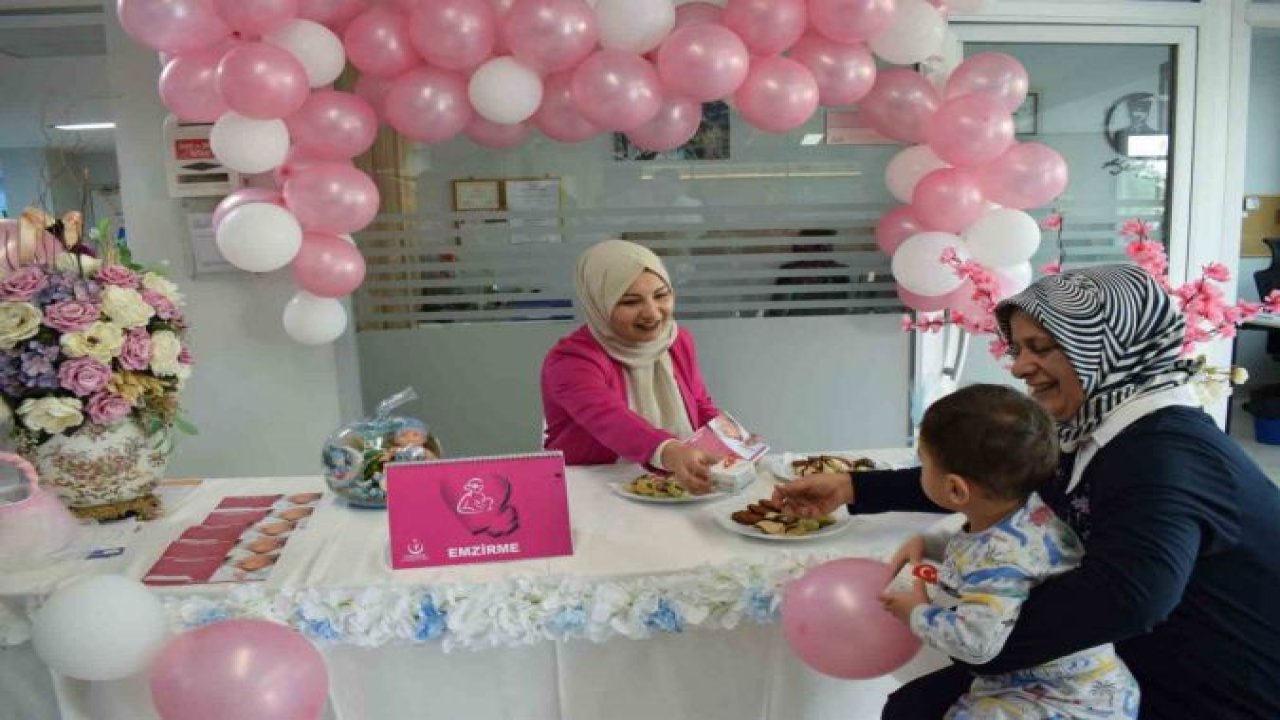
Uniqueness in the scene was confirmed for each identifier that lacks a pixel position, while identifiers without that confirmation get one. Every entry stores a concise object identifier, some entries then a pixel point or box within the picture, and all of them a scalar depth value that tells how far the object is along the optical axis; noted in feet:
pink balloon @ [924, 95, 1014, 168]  9.19
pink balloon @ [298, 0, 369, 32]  8.62
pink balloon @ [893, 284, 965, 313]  10.49
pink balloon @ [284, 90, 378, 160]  8.71
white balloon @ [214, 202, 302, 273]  8.55
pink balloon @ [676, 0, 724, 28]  9.19
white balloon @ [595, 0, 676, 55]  8.46
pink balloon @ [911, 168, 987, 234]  9.71
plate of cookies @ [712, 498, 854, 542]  5.28
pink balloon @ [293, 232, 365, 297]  9.12
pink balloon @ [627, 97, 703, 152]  9.43
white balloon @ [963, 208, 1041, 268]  9.57
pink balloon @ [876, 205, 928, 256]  10.71
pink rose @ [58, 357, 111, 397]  5.18
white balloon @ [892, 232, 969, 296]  9.85
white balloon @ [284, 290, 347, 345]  9.66
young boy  3.83
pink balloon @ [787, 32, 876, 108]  9.26
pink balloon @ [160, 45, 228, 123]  8.41
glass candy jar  5.66
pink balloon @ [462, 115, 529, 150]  9.67
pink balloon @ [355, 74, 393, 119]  9.27
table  4.68
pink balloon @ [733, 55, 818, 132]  8.87
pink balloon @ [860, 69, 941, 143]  10.09
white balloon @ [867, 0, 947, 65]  9.27
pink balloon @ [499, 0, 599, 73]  8.23
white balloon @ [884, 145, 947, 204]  10.28
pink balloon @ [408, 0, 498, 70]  8.27
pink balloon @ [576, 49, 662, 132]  8.51
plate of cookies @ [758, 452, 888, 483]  6.30
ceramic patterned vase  5.39
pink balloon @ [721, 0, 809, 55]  8.73
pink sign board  4.97
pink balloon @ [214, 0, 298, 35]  7.95
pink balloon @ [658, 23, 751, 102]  8.43
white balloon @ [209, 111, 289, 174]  8.34
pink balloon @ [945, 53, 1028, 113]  9.64
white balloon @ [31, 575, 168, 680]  4.27
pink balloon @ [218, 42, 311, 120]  7.85
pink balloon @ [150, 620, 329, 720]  4.17
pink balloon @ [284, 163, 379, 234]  8.77
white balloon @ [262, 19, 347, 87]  8.39
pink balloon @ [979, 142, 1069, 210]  9.55
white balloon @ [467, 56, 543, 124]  8.59
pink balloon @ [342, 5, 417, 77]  8.68
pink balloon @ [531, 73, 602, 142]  9.25
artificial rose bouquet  5.15
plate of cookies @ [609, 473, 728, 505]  5.90
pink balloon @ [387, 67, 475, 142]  8.79
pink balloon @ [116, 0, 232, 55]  7.79
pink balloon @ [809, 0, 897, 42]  8.75
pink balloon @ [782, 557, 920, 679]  4.33
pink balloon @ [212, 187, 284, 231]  9.06
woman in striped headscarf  3.69
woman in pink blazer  7.26
